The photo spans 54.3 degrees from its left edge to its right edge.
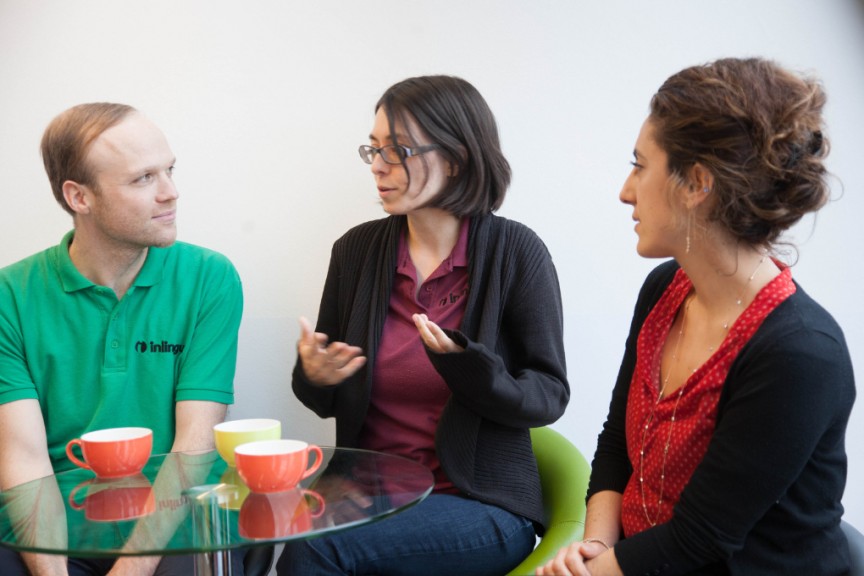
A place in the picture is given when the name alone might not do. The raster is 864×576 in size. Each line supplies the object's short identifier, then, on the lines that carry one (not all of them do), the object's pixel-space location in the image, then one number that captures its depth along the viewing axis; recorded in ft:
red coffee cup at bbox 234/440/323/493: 4.34
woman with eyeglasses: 5.69
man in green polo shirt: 6.42
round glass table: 4.00
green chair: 5.46
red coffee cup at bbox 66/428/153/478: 4.82
